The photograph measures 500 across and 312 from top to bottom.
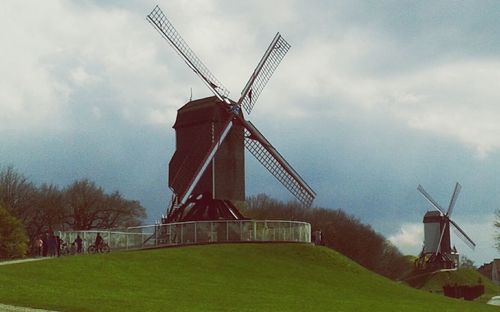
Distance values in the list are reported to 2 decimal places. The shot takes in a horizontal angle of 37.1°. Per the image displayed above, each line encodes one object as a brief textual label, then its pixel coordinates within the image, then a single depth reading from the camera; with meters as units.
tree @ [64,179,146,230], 86.50
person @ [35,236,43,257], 49.97
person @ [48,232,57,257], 46.72
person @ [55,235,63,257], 46.08
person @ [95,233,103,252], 48.19
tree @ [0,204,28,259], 64.94
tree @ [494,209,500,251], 76.56
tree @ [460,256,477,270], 151.21
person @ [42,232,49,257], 48.20
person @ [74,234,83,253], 48.71
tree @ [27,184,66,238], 82.69
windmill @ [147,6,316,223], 52.97
